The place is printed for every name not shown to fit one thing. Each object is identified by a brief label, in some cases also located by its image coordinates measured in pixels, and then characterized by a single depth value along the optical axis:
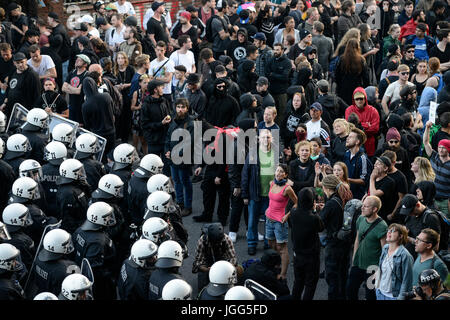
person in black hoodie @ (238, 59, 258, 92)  25.92
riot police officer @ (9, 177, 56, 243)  18.33
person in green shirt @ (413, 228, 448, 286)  15.34
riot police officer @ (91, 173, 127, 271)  18.47
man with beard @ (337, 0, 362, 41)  32.00
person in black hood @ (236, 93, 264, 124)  22.75
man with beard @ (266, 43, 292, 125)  26.48
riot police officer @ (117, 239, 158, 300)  15.41
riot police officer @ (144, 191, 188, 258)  17.64
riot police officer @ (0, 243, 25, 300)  15.01
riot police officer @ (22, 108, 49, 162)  22.22
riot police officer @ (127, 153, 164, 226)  19.41
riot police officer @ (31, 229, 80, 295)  15.70
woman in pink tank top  19.17
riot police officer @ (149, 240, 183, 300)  14.86
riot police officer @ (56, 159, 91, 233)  18.95
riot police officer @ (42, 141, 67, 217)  20.31
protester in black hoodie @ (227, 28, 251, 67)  29.00
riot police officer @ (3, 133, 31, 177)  21.20
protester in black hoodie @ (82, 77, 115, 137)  24.08
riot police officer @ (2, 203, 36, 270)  17.25
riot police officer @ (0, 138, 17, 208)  20.78
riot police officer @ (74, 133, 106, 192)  20.75
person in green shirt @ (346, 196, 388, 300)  16.80
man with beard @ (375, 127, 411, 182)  20.31
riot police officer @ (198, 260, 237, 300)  14.38
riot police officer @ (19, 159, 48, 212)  19.64
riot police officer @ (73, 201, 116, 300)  16.80
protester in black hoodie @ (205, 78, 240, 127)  23.62
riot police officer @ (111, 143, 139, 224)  20.23
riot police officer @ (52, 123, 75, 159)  21.52
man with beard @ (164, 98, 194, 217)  22.62
